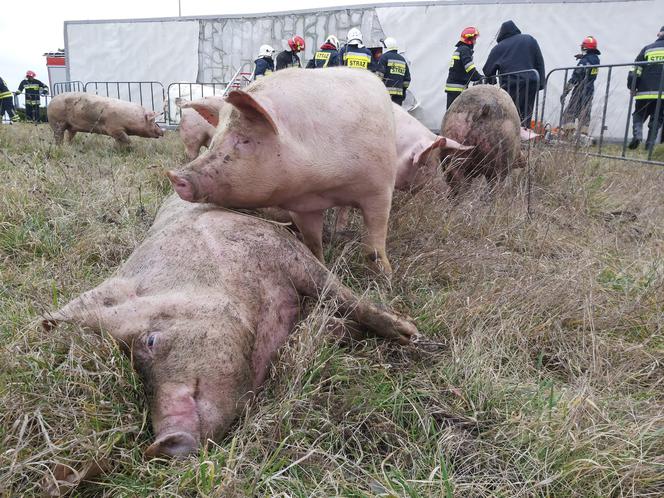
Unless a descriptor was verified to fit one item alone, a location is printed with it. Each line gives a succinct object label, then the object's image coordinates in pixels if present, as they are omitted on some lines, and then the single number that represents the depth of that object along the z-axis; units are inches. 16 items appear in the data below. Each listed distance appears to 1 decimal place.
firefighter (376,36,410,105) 434.3
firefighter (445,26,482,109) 384.5
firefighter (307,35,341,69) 473.7
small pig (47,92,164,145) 366.9
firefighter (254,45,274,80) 507.2
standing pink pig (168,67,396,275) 97.7
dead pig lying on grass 75.0
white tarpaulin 535.5
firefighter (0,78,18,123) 695.1
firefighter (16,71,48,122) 740.6
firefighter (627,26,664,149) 363.6
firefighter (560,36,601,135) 251.4
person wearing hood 322.7
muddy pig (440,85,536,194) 197.8
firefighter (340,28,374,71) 427.8
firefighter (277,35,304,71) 506.9
